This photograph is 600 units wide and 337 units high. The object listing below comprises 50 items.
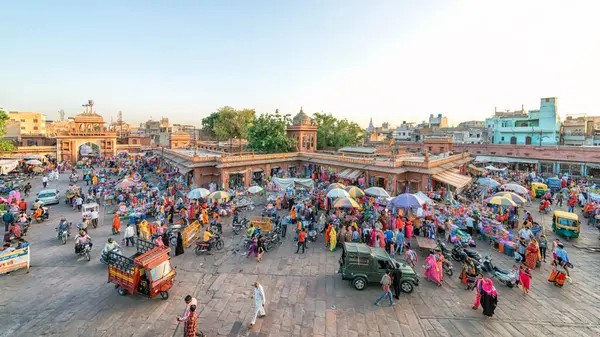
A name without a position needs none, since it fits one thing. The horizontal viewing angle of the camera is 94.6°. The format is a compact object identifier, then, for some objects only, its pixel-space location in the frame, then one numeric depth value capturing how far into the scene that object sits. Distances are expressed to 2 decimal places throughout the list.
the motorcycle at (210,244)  11.87
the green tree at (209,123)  60.67
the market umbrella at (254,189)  17.96
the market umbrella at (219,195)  16.25
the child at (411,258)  10.68
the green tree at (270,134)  28.88
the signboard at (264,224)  13.88
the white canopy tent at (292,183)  20.73
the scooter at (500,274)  9.48
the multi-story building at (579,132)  43.51
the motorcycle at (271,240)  12.32
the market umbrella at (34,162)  29.82
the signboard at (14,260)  9.79
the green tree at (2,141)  24.90
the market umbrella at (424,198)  14.65
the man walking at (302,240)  11.87
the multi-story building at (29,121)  60.84
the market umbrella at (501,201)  14.93
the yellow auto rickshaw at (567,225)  14.23
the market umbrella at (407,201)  13.37
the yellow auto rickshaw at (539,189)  23.62
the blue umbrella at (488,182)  21.09
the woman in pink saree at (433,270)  9.55
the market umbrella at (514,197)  15.73
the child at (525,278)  9.01
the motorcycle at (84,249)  11.07
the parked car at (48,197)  19.23
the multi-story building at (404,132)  69.94
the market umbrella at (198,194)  15.91
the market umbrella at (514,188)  18.12
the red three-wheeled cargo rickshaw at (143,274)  8.25
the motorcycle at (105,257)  10.15
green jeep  9.09
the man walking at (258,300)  7.36
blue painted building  44.38
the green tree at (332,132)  39.03
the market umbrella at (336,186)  17.47
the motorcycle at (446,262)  10.28
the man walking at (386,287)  8.19
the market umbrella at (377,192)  15.77
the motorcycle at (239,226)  14.53
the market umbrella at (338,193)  15.64
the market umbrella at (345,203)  14.42
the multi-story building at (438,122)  70.75
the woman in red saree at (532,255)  10.84
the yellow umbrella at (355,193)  16.44
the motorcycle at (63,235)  12.63
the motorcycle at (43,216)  15.80
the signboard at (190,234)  12.45
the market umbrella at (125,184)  19.66
